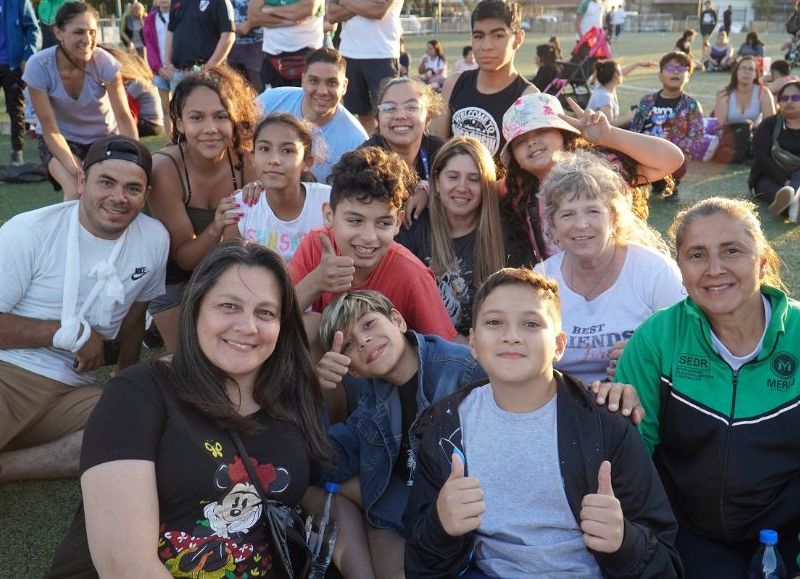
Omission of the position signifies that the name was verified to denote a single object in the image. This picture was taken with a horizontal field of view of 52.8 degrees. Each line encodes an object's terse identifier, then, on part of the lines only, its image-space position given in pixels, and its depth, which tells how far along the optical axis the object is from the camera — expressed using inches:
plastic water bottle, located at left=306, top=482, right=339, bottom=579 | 109.5
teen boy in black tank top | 206.7
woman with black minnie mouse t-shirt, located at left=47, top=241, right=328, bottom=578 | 83.0
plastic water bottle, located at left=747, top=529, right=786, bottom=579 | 93.4
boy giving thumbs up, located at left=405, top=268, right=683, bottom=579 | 87.7
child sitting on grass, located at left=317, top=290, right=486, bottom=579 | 114.5
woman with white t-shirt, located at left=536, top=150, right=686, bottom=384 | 126.7
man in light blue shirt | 202.5
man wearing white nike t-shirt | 136.8
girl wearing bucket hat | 161.3
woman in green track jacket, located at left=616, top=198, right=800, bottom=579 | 96.6
